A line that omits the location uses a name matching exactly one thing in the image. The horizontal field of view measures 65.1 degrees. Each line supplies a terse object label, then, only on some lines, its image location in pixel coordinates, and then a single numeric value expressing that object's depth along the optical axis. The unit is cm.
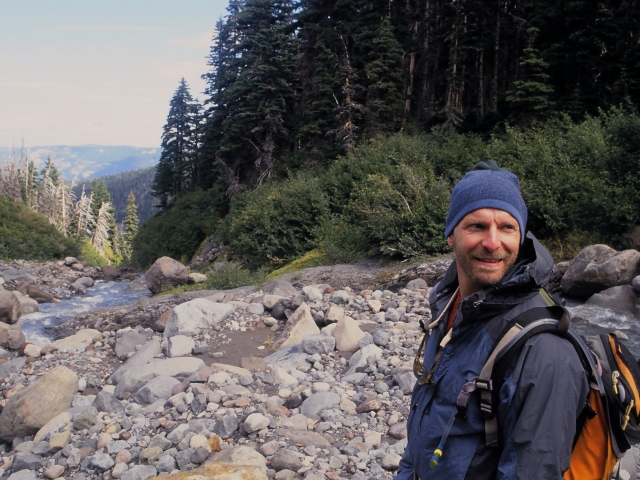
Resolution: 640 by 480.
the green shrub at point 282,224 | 1753
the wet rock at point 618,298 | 757
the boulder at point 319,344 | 662
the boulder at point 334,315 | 775
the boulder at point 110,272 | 2877
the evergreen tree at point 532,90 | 1694
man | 143
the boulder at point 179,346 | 718
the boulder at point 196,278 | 1708
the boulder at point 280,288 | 973
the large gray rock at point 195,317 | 795
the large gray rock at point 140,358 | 670
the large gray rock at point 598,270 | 805
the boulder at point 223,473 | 357
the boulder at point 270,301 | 891
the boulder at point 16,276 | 2119
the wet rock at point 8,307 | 1172
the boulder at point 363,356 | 593
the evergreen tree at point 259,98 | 2673
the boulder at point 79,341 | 841
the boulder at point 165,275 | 1706
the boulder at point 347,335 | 670
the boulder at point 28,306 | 1432
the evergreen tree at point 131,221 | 7050
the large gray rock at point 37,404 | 543
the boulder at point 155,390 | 559
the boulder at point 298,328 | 732
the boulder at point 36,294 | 1766
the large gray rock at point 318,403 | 492
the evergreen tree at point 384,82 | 2245
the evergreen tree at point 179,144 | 3900
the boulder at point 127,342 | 787
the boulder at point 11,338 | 923
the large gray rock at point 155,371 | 606
